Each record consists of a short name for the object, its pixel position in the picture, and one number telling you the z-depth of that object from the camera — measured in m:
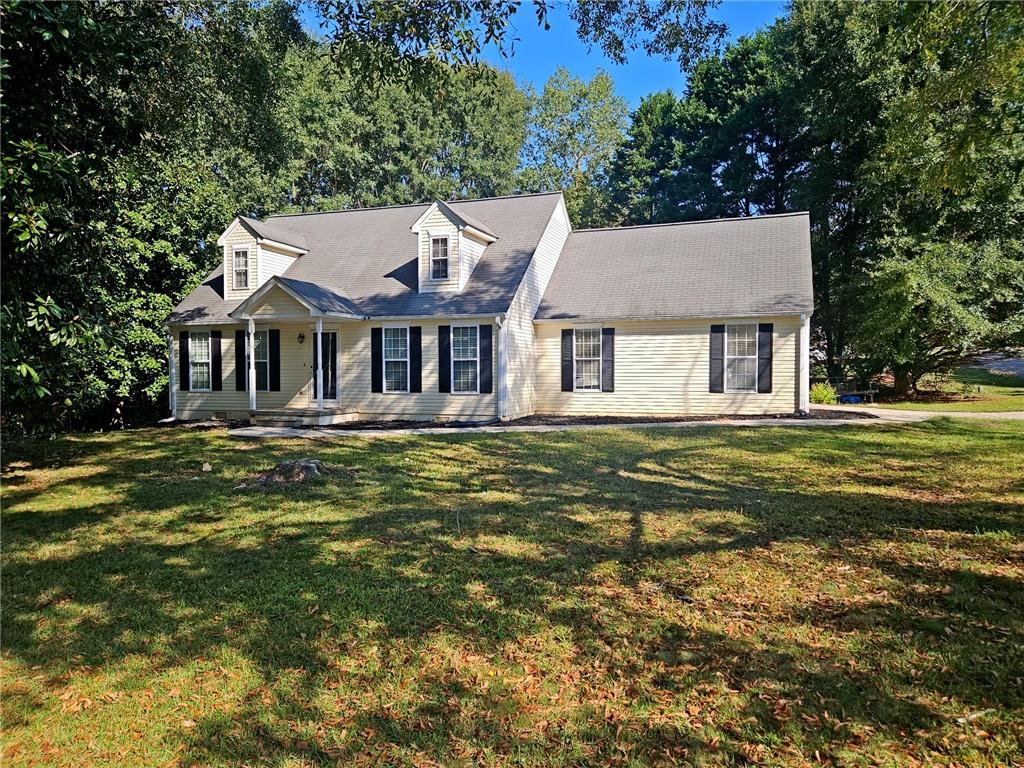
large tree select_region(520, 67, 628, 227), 36.38
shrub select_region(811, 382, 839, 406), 18.03
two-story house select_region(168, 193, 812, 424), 14.96
